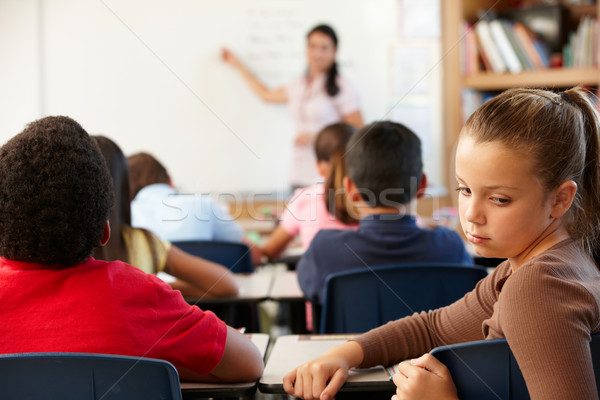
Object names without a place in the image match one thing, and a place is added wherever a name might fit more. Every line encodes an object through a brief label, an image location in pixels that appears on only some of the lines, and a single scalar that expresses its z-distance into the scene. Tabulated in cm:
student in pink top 246
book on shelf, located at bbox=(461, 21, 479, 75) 450
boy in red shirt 101
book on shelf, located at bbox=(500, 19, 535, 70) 435
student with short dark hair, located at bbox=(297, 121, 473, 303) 190
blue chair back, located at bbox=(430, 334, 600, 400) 93
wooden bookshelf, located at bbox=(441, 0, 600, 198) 432
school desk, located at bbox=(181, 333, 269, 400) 110
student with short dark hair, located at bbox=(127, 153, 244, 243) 256
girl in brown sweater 86
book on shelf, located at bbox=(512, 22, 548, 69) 434
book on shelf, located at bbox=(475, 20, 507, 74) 440
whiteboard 473
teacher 467
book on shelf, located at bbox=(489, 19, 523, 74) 434
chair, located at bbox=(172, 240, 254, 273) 235
